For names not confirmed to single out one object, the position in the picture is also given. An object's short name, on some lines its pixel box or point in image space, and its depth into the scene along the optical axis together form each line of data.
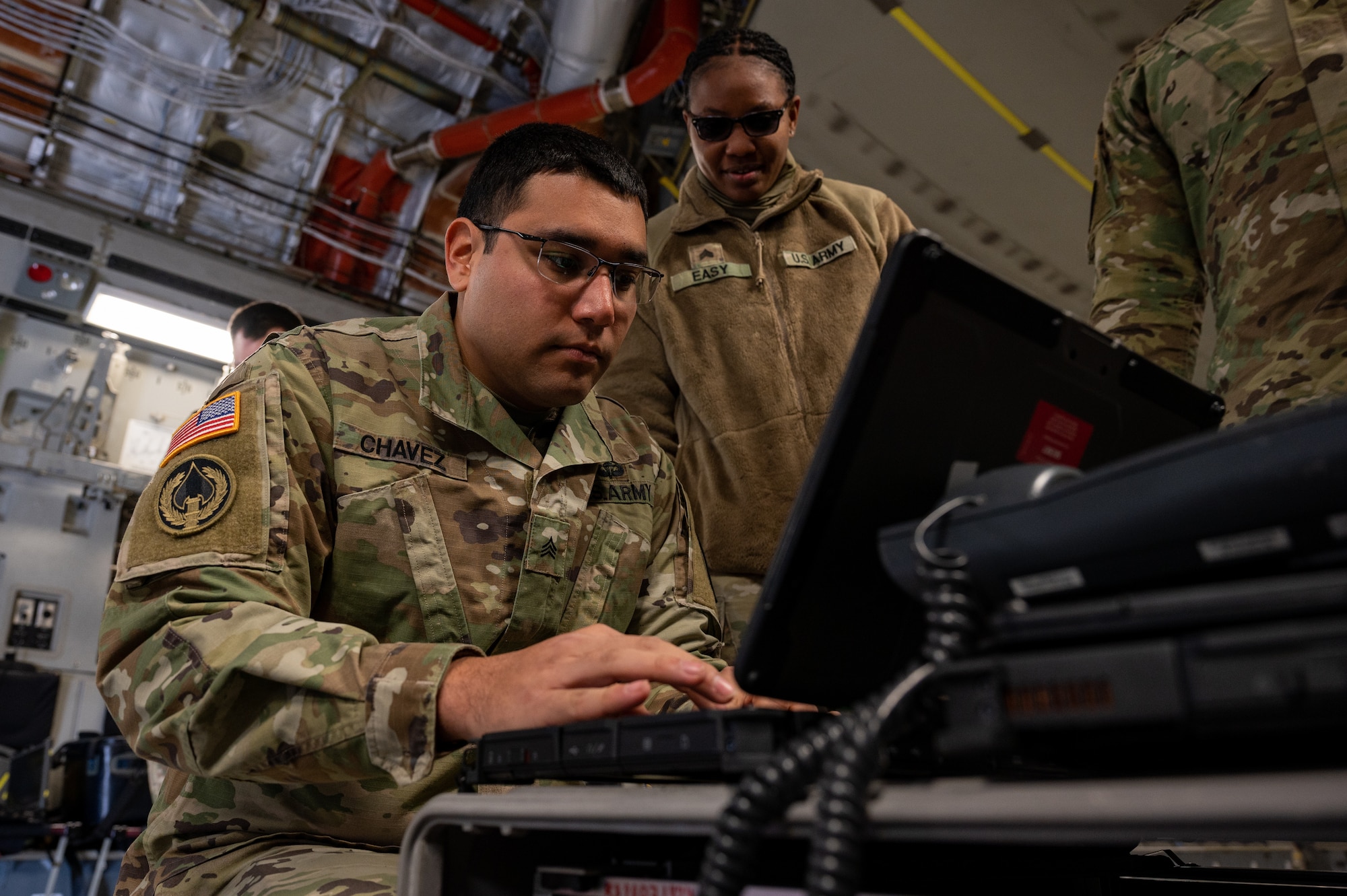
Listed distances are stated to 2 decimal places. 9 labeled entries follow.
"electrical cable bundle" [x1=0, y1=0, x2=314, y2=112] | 3.88
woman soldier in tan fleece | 1.80
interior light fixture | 4.74
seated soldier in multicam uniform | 0.77
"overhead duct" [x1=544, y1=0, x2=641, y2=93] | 3.86
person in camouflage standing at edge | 1.13
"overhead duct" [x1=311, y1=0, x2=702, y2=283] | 3.85
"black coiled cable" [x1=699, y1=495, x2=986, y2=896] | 0.38
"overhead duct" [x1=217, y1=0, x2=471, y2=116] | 4.03
